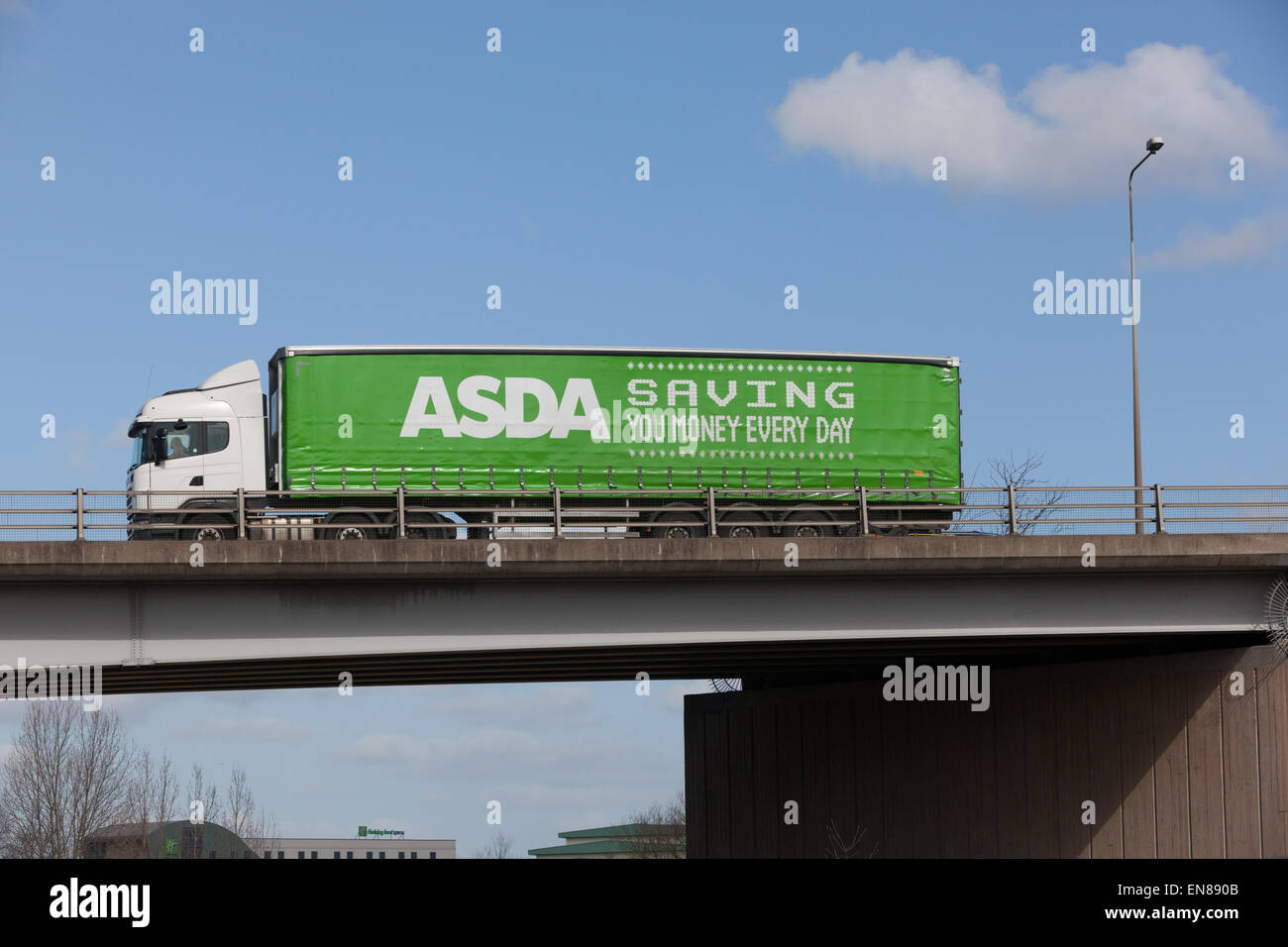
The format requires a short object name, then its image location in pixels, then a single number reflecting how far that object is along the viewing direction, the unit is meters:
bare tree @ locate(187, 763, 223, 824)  52.01
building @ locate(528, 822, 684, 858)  73.81
